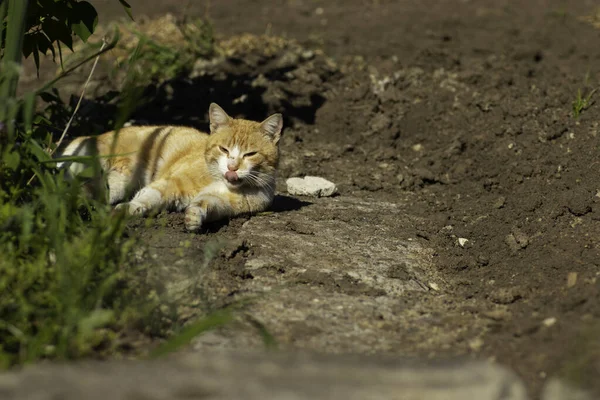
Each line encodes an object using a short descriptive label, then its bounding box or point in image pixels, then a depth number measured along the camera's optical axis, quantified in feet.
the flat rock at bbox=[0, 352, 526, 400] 14.56
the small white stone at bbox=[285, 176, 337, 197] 38.81
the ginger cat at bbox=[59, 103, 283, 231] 33.14
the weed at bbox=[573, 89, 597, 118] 41.78
